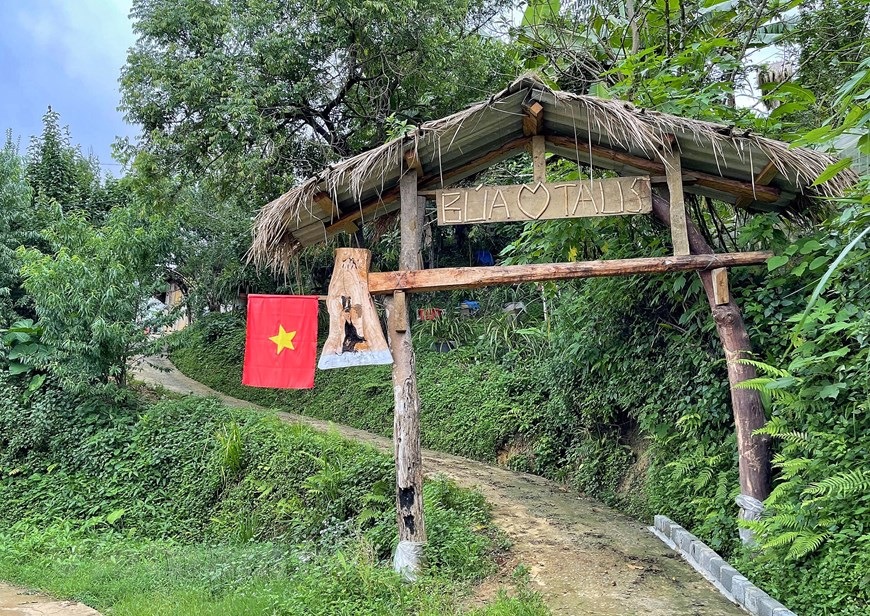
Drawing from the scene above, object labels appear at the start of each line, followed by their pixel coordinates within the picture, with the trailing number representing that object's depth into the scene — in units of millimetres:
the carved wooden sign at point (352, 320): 4867
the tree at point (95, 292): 9438
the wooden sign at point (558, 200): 4961
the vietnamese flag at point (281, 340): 5223
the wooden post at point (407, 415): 4766
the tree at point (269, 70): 10312
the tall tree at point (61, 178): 14867
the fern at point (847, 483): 3578
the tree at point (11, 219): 11420
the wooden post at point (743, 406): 4641
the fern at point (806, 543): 3658
